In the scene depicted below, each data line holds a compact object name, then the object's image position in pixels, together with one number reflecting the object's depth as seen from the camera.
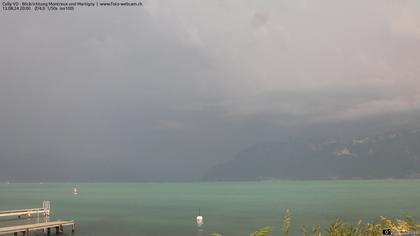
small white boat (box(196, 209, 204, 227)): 86.09
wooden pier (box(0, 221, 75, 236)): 69.56
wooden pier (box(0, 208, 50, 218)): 97.31
